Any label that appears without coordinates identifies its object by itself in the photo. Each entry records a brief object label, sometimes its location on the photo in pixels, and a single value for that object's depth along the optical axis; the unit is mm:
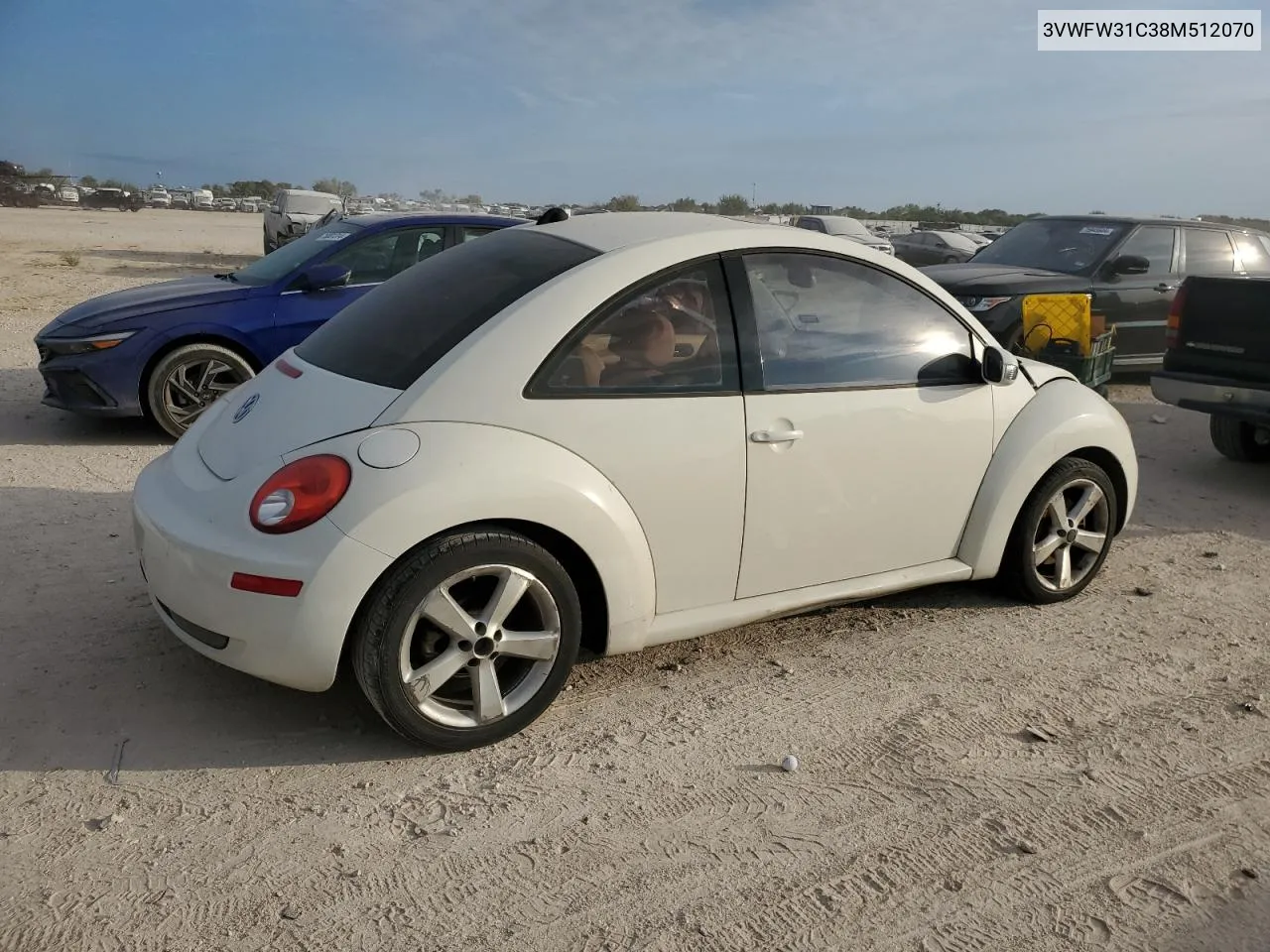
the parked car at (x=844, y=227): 21719
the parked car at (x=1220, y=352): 6969
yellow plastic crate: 7902
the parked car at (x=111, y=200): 60281
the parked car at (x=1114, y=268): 9602
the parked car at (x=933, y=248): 23375
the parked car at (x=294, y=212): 23703
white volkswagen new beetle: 3221
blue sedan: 7117
